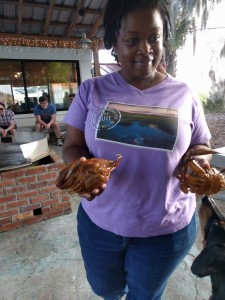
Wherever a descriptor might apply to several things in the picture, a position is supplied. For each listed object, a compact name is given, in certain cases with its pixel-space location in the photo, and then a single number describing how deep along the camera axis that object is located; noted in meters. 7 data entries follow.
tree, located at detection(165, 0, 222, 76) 6.41
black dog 0.82
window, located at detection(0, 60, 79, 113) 8.45
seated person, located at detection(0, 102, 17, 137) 6.33
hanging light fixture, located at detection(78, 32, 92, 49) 7.03
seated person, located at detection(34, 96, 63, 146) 7.40
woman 1.01
